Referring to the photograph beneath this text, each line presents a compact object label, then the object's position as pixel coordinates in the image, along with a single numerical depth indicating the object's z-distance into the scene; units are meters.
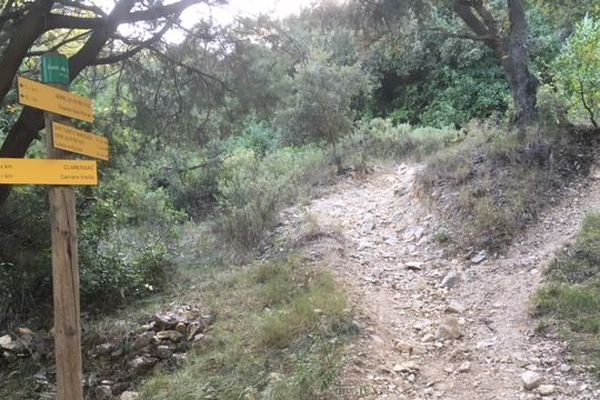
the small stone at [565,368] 3.80
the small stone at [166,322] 5.63
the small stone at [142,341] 5.39
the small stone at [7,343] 5.32
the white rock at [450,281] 5.66
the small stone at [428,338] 4.67
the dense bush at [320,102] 11.20
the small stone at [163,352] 5.22
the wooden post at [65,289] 3.02
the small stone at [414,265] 6.26
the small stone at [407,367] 4.24
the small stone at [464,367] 4.14
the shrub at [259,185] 8.58
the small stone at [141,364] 5.10
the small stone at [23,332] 5.53
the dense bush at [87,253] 6.12
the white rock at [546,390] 3.61
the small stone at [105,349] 5.47
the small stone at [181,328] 5.55
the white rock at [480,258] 5.88
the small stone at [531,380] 3.72
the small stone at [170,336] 5.45
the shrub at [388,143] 11.64
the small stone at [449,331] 4.66
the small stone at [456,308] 5.12
